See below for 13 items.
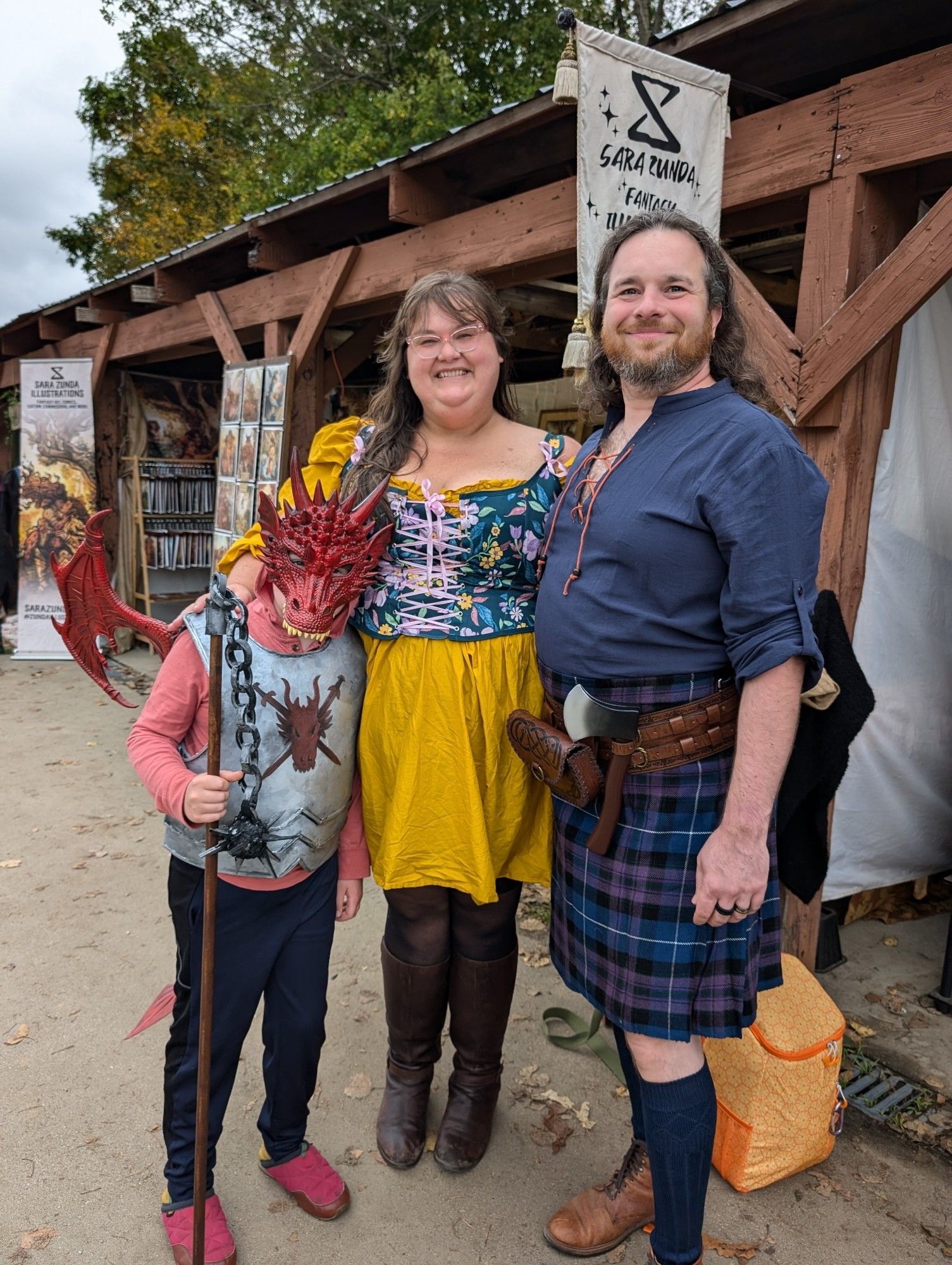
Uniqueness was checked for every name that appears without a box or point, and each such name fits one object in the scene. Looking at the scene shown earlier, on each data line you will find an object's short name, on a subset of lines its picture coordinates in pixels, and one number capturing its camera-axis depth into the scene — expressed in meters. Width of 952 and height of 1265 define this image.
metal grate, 2.46
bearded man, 1.46
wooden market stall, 2.41
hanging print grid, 5.21
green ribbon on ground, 2.63
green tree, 13.56
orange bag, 2.09
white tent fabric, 3.03
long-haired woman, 1.87
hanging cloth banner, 2.66
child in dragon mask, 1.67
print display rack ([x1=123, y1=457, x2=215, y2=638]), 8.18
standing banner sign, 7.87
